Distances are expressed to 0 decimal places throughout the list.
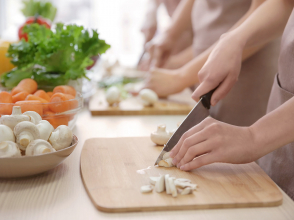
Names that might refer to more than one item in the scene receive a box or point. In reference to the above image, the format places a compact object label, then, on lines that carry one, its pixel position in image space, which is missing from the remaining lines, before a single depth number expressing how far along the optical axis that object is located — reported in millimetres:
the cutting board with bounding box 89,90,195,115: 1550
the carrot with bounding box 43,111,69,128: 999
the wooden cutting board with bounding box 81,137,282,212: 703
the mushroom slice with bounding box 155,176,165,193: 739
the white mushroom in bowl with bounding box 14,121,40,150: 750
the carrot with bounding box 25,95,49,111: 999
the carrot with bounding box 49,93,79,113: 1008
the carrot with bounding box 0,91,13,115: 946
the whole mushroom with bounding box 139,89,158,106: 1622
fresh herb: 1301
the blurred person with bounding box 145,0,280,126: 1553
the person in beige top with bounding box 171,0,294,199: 811
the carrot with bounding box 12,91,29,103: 1040
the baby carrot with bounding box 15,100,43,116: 946
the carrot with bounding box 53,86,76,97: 1155
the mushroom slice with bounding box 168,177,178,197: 725
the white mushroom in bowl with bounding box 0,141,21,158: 724
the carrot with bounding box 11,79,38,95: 1175
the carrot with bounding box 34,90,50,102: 1075
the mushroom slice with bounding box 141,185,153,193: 739
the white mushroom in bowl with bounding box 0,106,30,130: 782
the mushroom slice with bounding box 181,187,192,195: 736
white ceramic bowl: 723
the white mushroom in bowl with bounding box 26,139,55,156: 744
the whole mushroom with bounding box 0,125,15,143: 750
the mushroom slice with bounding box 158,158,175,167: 885
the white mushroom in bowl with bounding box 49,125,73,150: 804
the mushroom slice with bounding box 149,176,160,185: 777
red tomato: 1993
